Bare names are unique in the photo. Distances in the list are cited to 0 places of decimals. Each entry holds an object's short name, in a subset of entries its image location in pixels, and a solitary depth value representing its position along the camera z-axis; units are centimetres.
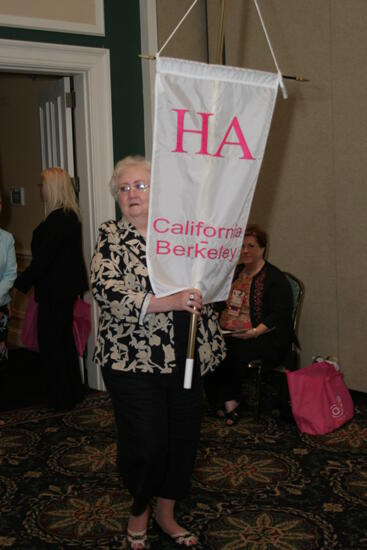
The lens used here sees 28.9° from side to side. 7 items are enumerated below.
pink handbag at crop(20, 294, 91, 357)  462
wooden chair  418
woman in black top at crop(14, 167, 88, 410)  440
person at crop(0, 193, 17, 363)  418
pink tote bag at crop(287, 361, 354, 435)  394
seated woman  422
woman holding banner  241
